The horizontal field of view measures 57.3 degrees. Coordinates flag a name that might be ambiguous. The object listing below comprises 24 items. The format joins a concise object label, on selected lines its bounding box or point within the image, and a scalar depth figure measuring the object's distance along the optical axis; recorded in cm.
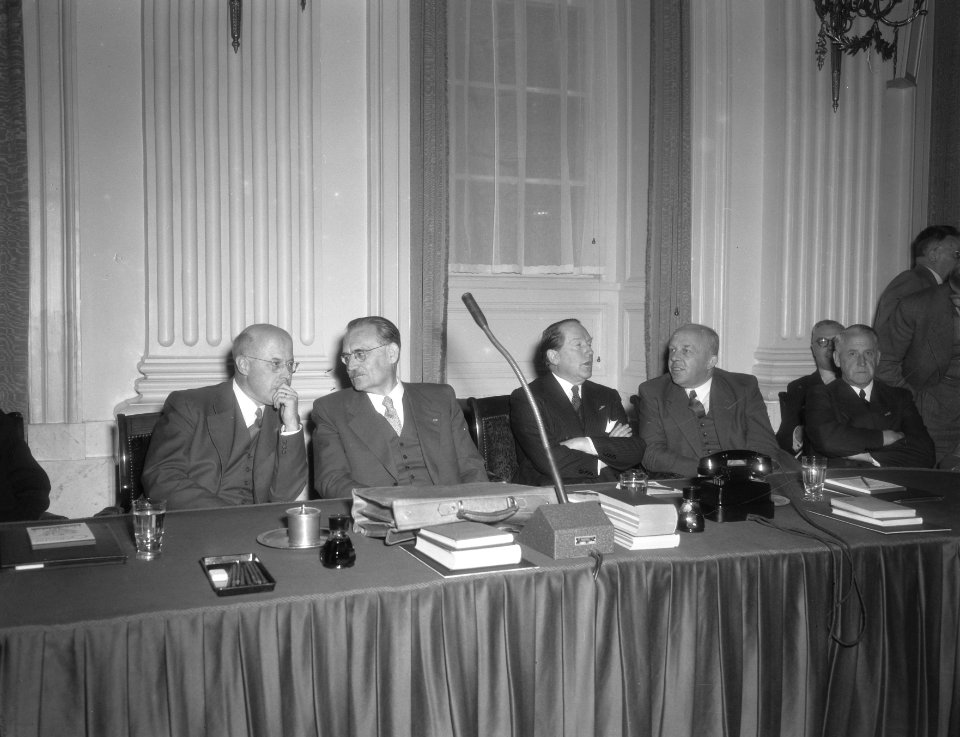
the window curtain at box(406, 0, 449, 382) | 450
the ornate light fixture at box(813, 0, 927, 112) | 316
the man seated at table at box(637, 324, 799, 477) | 383
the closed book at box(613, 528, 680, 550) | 216
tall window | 518
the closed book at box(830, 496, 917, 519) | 241
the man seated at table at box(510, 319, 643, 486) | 366
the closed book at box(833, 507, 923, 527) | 239
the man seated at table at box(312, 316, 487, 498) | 314
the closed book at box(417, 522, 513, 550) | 198
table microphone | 206
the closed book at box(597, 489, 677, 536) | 217
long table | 168
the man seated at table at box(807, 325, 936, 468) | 382
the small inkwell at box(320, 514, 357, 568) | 198
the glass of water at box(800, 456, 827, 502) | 274
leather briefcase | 214
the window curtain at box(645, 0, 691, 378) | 500
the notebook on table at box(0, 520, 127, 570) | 197
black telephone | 246
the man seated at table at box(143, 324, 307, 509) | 303
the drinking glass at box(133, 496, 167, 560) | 208
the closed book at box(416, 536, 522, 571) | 196
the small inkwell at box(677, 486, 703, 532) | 234
